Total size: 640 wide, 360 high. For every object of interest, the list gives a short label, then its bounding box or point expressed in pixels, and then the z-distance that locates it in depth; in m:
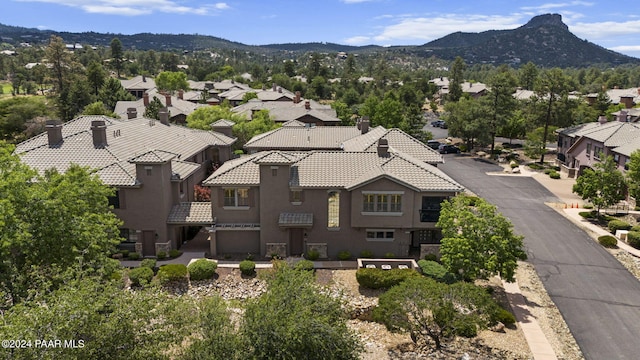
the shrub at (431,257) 33.75
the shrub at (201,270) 31.17
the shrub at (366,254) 34.59
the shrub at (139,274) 30.30
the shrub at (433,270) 30.78
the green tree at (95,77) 99.50
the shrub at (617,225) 40.84
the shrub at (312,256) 34.25
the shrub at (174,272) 30.89
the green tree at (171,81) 129.75
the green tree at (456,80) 135.25
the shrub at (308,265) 31.89
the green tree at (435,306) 24.20
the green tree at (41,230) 20.73
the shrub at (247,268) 31.77
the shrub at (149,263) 31.81
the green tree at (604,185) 43.62
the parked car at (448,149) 77.56
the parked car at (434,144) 79.62
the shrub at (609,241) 37.94
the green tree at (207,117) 62.91
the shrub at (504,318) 26.67
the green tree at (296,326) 17.33
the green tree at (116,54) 163.62
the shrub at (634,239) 37.75
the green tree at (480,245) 27.97
